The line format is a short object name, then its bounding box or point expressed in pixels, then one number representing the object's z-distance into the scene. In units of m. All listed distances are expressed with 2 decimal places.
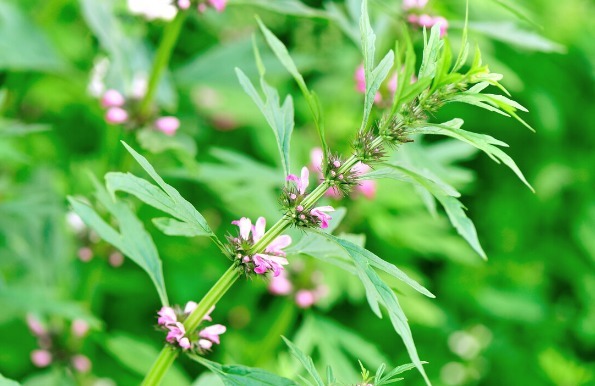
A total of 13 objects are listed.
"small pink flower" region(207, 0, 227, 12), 0.80
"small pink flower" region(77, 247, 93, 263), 0.91
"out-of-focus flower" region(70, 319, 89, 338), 0.93
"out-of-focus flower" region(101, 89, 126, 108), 0.83
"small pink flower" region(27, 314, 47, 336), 0.92
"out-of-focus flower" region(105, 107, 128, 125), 0.82
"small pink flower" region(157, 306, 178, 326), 0.68
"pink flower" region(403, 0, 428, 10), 0.81
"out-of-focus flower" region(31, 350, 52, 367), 0.89
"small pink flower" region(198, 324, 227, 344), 0.68
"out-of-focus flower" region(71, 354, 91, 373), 0.92
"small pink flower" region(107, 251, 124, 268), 0.92
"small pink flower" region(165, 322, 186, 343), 0.67
